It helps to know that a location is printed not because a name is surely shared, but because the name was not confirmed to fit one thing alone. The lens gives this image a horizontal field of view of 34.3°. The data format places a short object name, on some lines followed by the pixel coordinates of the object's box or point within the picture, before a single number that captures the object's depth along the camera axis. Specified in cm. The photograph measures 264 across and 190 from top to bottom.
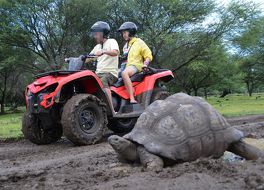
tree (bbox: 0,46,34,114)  2808
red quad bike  754
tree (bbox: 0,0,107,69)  2586
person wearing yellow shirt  897
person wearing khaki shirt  850
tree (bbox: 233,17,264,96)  4887
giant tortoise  464
